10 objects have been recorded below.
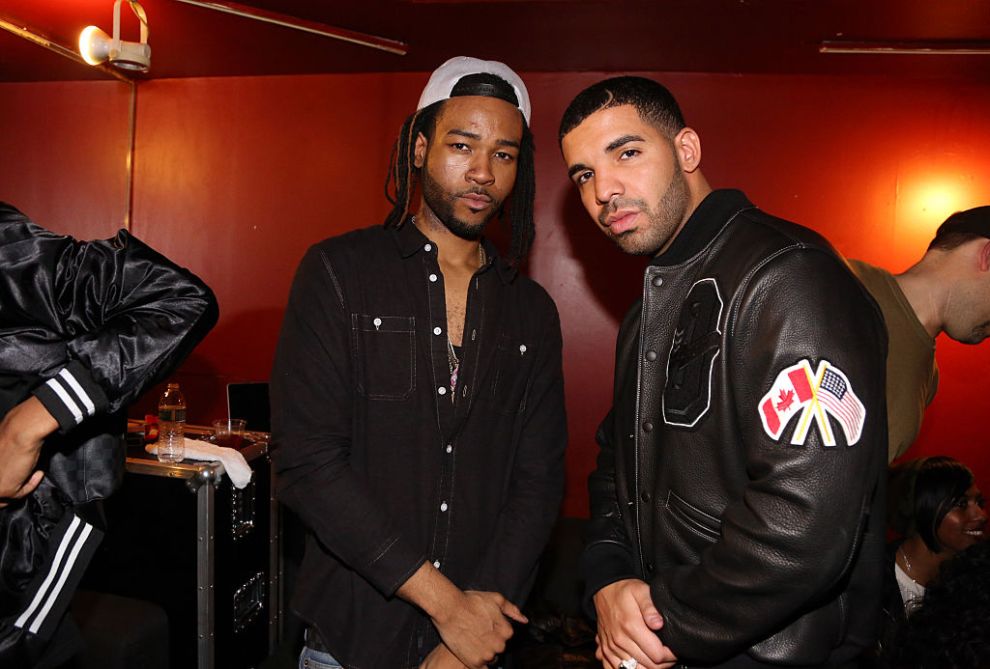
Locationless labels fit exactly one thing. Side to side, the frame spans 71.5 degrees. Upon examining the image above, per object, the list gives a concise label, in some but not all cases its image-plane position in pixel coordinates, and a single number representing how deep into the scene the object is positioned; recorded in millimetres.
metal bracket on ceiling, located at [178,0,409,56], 3381
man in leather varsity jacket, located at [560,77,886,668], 1090
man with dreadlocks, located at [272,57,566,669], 1614
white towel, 2930
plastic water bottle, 2926
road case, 2854
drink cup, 3277
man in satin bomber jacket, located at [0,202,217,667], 1433
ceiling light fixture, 2961
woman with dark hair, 2910
